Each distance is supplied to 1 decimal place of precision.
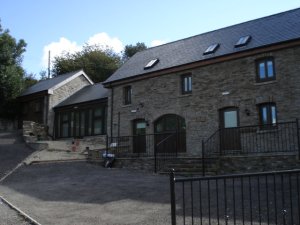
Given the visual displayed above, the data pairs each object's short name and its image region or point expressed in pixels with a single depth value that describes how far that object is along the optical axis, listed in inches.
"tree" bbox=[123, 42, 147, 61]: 1440.6
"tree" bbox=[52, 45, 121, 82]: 1262.3
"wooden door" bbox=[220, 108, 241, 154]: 461.7
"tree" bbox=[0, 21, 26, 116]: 848.0
